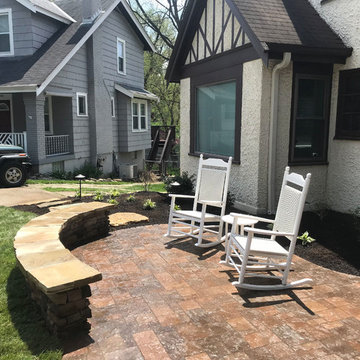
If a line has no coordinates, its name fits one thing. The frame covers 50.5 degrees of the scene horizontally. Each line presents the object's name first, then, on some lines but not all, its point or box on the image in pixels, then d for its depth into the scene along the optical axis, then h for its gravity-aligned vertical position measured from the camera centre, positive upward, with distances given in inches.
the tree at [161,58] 1053.6 +238.8
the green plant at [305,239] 217.6 -61.5
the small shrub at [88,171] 595.5 -66.0
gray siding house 505.4 +69.6
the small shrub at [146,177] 390.8 -52.7
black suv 408.5 -40.4
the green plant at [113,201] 297.8 -56.3
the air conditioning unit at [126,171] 700.0 -76.4
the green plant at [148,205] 299.6 -58.9
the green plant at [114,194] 331.0 -56.0
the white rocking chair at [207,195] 216.8 -39.8
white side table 185.2 -45.9
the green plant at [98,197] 315.6 -56.6
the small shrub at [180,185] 336.5 -49.2
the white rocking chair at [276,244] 158.6 -49.2
